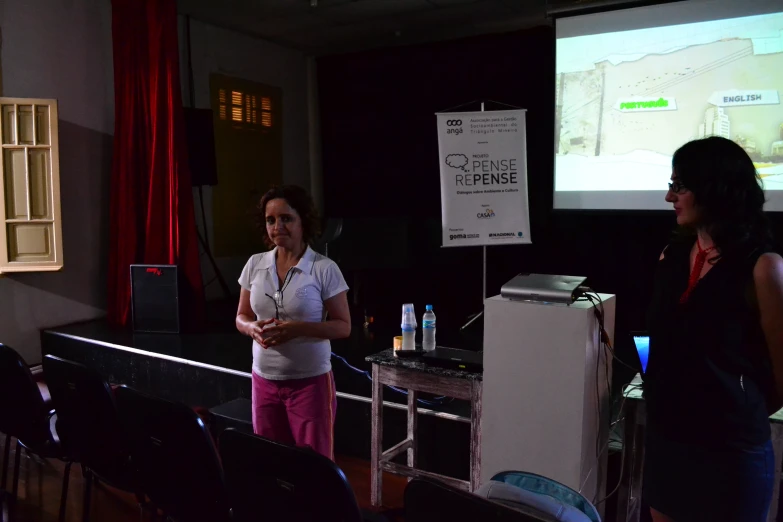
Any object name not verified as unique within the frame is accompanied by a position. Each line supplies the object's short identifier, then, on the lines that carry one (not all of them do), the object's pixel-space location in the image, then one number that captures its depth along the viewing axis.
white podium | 1.91
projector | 1.92
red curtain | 4.70
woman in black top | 1.35
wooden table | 2.28
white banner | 3.37
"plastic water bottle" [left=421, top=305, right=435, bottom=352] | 2.58
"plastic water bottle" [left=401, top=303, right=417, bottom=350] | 2.57
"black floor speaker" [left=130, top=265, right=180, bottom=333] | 4.55
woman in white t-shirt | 2.11
